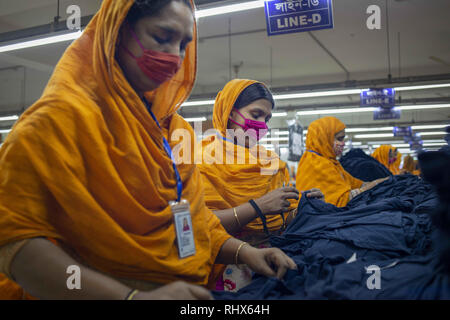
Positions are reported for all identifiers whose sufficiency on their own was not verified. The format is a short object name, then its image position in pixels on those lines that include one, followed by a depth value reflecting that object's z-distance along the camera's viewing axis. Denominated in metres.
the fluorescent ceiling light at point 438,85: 8.04
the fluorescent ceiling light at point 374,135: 17.36
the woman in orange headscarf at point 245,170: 1.75
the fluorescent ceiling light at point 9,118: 10.24
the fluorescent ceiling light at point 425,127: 14.82
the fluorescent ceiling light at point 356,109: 10.61
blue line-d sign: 3.63
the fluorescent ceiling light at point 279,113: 11.88
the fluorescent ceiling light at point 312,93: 8.32
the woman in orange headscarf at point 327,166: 3.13
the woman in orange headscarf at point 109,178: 0.75
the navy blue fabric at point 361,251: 0.84
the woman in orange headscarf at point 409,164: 8.65
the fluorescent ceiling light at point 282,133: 16.39
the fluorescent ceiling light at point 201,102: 9.18
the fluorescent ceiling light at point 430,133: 16.47
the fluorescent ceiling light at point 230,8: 3.71
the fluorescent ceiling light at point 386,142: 19.08
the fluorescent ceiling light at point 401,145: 20.45
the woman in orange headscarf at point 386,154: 6.69
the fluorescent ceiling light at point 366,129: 15.75
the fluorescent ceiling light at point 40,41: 4.43
